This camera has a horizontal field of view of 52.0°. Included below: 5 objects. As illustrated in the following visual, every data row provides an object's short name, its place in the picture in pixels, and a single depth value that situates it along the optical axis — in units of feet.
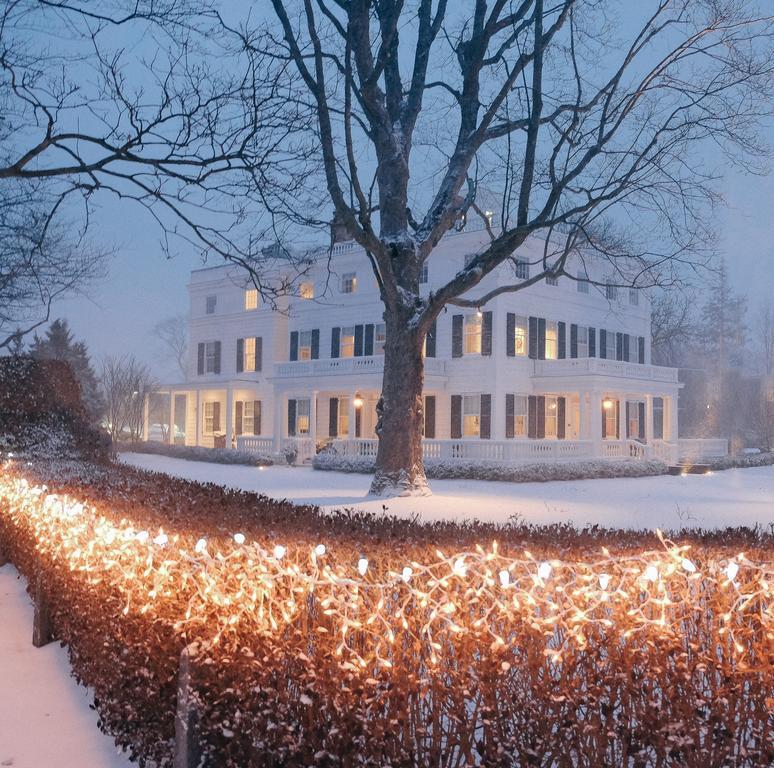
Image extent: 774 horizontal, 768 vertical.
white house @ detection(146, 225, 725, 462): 92.63
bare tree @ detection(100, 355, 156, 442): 131.13
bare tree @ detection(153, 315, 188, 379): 273.95
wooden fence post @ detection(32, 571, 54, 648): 22.44
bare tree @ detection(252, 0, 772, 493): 44.52
